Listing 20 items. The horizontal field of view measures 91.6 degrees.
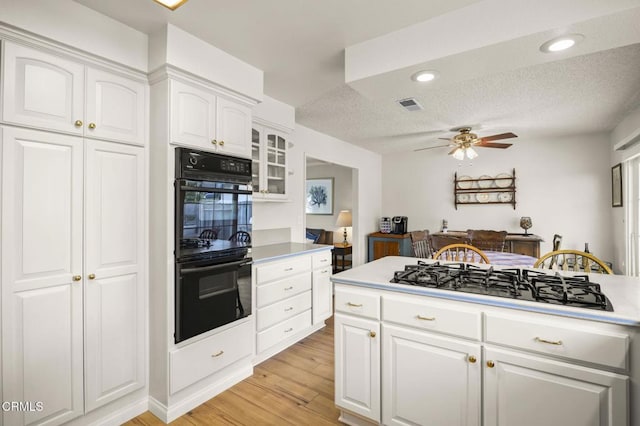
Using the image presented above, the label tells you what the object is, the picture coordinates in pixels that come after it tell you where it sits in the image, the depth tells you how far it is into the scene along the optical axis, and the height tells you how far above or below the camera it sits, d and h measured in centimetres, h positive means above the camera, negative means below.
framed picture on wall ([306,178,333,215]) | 722 +44
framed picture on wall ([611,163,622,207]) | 416 +40
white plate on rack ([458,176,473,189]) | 560 +58
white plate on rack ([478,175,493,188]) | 544 +56
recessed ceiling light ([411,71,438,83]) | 204 +93
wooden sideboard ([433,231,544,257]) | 470 -47
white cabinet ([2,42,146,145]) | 156 +66
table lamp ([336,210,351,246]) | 650 -12
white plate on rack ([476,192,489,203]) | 546 +30
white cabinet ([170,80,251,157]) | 204 +67
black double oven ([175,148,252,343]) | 202 -19
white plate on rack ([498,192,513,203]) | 528 +29
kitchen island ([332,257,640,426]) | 123 -66
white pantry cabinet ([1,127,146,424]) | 157 -32
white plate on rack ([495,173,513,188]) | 528 +57
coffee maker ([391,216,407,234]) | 584 -19
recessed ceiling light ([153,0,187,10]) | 105 +72
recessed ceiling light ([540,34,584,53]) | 162 +92
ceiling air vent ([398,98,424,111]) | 307 +112
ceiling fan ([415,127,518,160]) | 401 +93
